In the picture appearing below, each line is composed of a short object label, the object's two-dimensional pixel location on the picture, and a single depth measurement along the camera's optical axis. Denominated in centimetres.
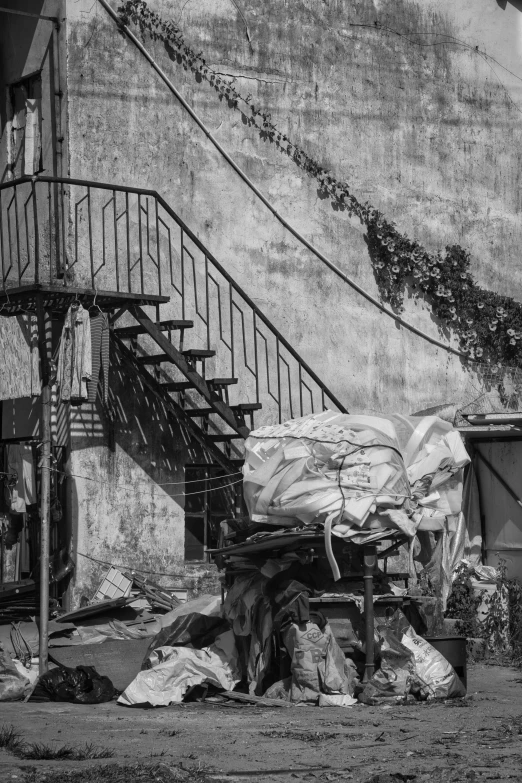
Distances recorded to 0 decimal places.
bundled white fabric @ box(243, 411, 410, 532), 1062
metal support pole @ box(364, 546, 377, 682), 1039
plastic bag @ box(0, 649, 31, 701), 1099
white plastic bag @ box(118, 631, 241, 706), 1034
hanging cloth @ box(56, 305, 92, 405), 1233
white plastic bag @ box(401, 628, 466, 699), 1034
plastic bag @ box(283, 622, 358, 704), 1015
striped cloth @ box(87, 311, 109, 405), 1247
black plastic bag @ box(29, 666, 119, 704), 1077
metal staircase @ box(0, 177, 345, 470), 1328
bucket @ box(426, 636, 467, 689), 1080
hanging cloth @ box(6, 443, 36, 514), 1336
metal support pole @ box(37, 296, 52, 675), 1176
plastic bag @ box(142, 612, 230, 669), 1144
